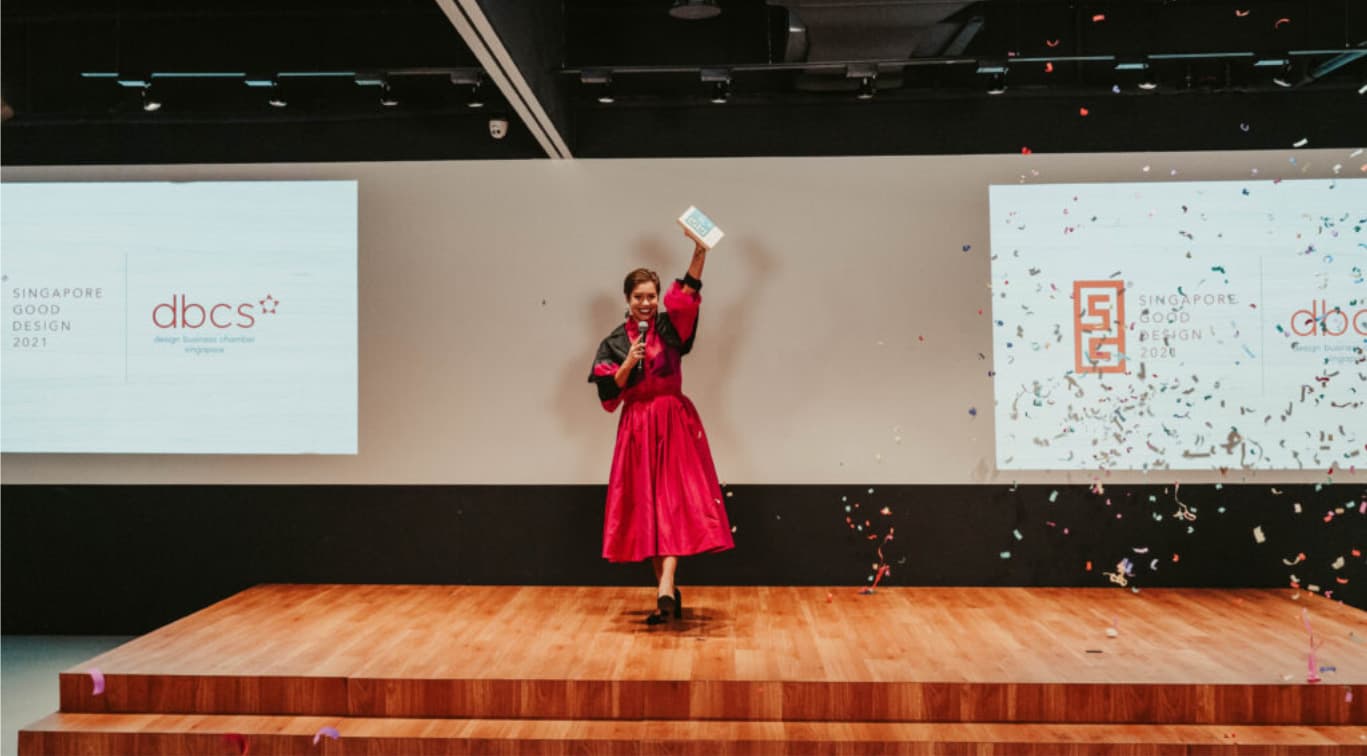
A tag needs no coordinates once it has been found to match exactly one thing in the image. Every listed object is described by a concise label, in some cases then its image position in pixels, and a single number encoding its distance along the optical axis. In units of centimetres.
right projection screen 489
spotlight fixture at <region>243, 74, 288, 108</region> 466
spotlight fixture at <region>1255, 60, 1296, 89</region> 464
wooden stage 327
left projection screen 506
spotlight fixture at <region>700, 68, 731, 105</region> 464
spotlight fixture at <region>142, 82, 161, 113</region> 461
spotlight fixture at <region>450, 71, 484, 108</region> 458
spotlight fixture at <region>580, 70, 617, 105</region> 456
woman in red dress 418
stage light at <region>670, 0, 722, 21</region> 461
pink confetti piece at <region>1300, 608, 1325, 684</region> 339
